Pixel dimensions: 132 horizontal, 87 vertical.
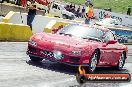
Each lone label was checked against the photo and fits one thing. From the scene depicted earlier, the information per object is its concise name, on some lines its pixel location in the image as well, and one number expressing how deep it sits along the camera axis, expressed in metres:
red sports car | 11.13
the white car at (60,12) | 44.78
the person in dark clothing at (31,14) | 21.19
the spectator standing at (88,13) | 26.72
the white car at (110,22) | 38.38
